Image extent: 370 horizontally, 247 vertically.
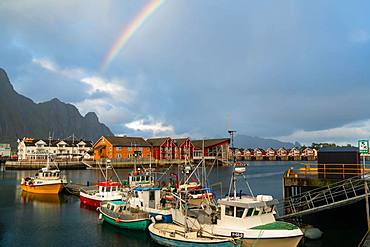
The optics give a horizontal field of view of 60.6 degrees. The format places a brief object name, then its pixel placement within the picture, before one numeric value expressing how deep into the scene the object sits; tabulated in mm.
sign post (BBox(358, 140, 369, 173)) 21422
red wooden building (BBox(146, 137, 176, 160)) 132750
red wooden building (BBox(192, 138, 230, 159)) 144250
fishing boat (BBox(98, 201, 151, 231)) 27578
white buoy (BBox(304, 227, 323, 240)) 24125
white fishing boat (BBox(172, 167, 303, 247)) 18438
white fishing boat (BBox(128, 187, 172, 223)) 29167
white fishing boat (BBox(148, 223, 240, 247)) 19062
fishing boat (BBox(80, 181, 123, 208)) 38844
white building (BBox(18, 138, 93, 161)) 130250
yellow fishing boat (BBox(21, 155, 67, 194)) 51125
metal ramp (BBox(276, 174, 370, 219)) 22745
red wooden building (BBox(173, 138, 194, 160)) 138625
